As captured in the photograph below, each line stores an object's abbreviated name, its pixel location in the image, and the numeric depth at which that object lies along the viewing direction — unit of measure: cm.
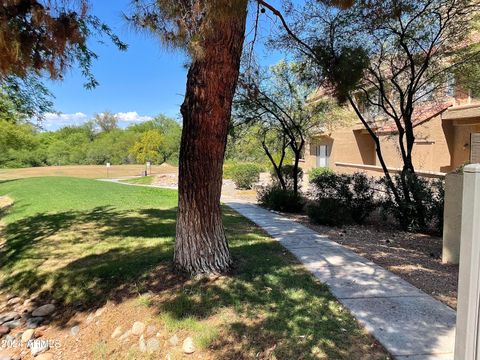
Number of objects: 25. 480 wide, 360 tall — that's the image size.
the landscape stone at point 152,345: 334
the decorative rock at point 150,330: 353
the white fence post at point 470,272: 166
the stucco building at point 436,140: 1434
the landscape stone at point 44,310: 456
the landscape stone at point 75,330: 400
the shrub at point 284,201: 1104
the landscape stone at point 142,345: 338
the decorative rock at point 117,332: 371
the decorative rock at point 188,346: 319
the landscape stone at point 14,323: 444
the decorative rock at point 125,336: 361
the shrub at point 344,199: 855
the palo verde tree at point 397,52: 728
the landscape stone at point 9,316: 456
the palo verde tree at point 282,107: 1107
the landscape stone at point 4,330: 438
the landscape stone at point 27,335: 411
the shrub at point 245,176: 1998
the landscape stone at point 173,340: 332
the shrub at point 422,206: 786
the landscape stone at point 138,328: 362
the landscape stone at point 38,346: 387
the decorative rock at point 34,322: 436
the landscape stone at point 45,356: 374
